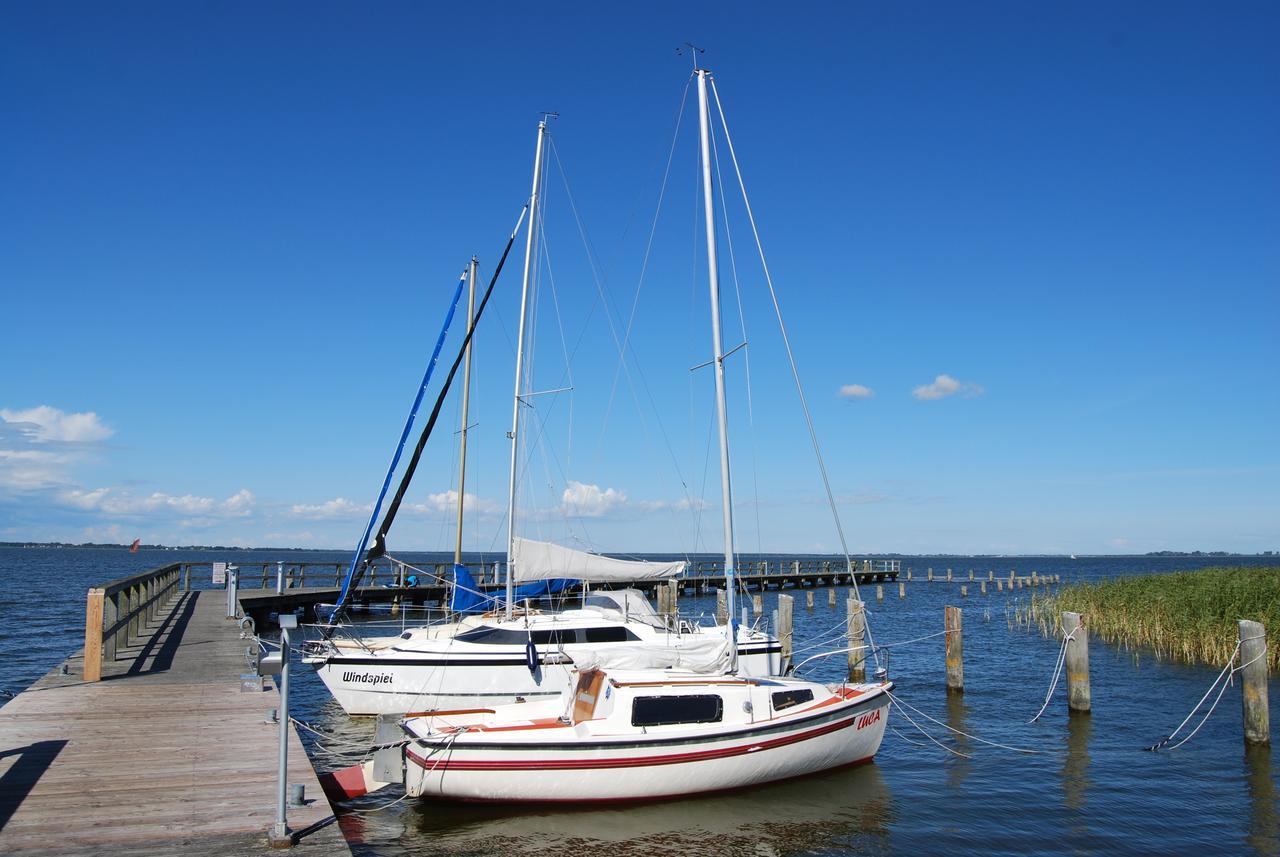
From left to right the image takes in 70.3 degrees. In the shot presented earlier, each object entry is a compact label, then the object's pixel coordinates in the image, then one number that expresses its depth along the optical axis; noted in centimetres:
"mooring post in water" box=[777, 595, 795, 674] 2555
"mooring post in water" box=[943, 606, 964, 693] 2209
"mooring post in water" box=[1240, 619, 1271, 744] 1664
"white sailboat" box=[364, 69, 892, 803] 1252
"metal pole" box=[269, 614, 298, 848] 805
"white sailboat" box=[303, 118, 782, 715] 1812
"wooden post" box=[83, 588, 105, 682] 1475
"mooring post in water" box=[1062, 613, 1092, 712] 1942
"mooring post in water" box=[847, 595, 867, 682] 2217
